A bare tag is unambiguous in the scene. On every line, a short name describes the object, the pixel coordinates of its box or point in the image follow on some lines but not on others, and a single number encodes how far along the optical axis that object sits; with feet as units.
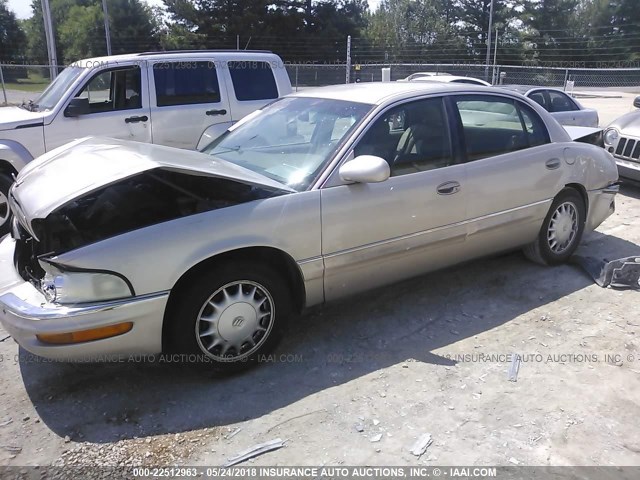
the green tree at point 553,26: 155.00
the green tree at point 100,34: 138.62
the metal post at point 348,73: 69.67
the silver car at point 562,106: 33.42
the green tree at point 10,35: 140.77
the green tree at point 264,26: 135.44
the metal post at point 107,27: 78.63
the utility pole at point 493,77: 79.63
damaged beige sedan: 9.35
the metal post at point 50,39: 60.90
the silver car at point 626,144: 23.76
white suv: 20.52
